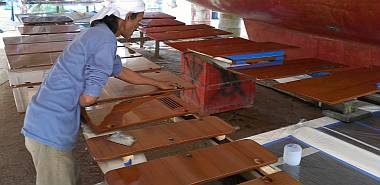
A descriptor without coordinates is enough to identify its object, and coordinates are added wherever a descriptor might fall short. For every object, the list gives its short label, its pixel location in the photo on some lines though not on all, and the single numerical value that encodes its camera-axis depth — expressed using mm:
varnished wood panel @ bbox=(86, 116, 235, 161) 1392
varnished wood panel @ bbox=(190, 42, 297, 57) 2639
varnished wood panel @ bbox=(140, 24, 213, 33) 3686
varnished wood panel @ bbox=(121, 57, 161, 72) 2455
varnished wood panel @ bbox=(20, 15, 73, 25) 4355
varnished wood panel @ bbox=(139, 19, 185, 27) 3943
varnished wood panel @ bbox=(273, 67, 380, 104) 1792
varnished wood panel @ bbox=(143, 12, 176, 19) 4461
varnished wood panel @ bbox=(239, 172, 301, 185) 1226
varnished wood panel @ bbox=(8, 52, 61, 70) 2406
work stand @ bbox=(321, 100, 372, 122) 2115
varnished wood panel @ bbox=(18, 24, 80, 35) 3799
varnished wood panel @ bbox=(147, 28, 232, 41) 3373
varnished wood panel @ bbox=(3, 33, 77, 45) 3234
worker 1412
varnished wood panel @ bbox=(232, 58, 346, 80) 2229
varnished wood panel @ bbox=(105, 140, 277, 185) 1230
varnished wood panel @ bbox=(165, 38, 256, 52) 2943
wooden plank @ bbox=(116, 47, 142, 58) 2862
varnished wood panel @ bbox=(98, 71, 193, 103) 1930
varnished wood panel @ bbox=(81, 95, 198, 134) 1616
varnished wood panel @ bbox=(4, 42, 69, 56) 2834
